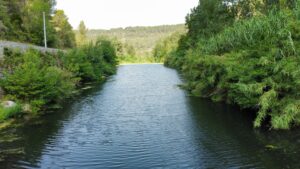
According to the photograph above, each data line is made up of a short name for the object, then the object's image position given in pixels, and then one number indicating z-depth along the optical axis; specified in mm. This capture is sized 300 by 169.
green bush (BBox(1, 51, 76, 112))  25453
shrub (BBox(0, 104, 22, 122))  22569
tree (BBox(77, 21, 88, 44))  116356
